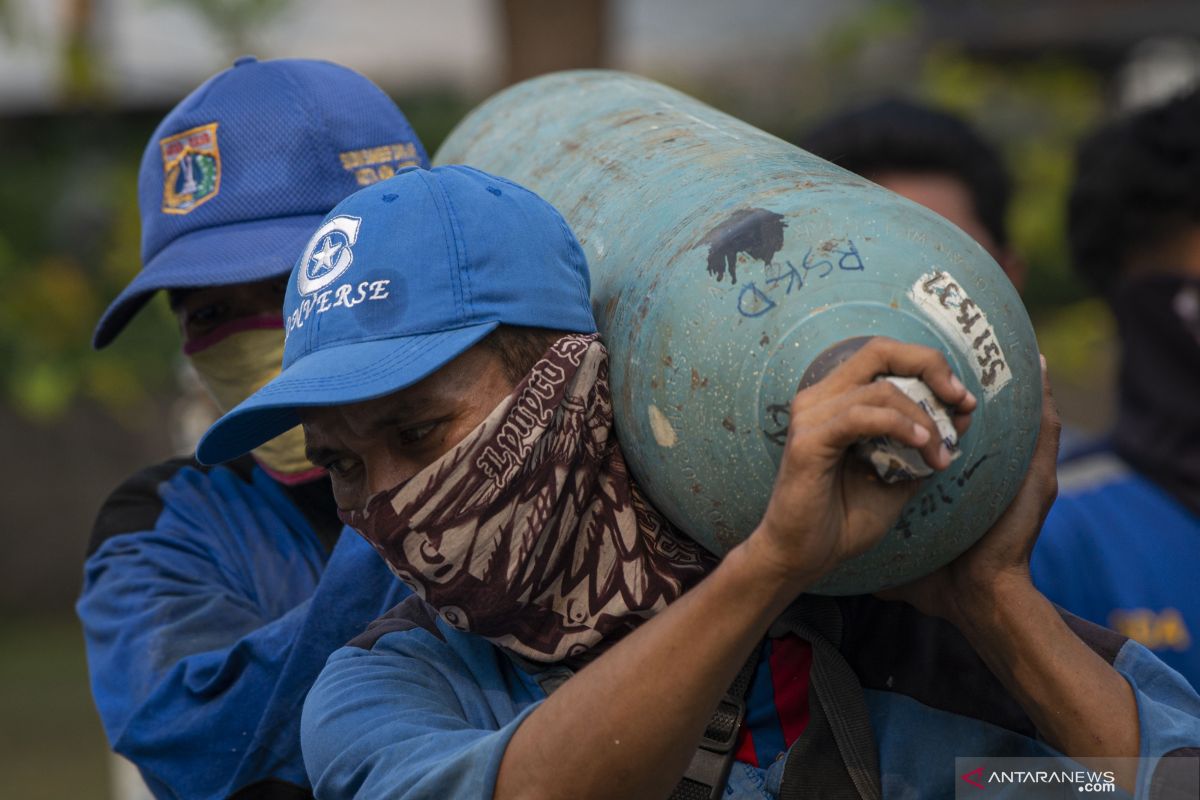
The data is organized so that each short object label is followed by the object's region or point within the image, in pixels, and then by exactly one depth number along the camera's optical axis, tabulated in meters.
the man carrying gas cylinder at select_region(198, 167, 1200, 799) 3.24
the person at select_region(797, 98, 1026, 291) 7.59
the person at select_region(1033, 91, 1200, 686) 6.72
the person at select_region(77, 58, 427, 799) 4.47
